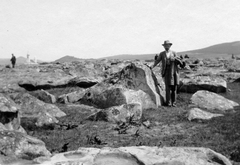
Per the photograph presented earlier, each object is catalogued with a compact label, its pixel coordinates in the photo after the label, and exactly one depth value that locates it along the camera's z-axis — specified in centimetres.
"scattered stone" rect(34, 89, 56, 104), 1848
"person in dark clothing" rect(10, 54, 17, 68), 5128
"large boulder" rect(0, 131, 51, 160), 659
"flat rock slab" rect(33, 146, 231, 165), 576
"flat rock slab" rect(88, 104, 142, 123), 1300
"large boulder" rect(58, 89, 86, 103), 1883
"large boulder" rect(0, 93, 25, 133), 1008
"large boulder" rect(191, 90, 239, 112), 1638
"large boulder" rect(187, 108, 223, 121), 1314
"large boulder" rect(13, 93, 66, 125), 1343
